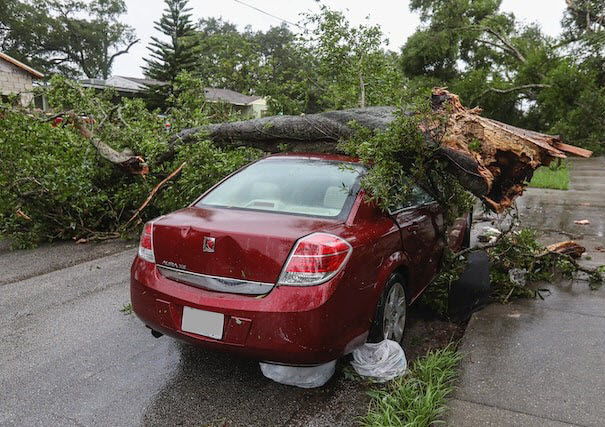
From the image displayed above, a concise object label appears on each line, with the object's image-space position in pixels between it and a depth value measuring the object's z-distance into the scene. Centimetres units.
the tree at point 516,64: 1566
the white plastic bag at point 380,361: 287
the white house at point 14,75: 2396
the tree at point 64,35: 4447
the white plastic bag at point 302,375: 280
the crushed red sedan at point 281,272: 249
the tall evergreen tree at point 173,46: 3036
